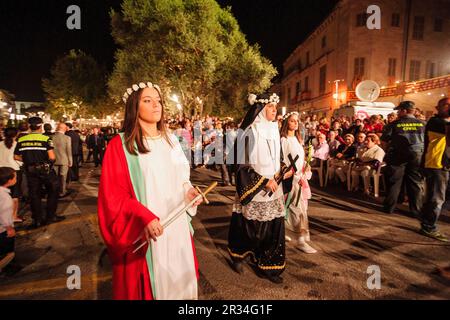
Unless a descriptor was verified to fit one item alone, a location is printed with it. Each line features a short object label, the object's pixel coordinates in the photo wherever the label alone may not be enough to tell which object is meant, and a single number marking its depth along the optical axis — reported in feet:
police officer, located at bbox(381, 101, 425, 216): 19.07
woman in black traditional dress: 11.21
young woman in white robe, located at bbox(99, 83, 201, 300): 6.08
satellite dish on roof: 38.45
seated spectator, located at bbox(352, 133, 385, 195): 25.52
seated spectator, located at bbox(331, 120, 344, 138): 34.97
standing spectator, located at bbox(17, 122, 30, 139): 22.53
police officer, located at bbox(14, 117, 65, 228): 17.74
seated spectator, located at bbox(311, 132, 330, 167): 31.07
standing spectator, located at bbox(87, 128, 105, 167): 45.75
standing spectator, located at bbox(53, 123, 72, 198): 25.22
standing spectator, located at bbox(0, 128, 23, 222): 21.33
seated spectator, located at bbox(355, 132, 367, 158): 27.35
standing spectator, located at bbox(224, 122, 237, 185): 31.60
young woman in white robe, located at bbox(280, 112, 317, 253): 13.66
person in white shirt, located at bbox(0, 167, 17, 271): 11.80
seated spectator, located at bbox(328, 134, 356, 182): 29.16
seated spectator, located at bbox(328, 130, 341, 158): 31.68
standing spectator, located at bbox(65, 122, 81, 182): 33.65
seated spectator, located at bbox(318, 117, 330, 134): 36.25
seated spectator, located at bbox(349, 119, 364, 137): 31.58
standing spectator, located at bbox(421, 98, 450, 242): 15.24
